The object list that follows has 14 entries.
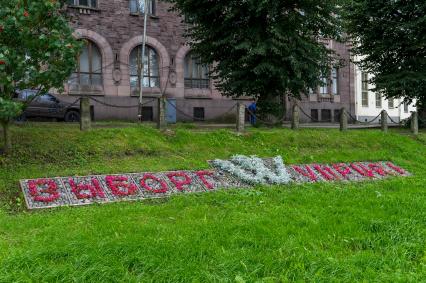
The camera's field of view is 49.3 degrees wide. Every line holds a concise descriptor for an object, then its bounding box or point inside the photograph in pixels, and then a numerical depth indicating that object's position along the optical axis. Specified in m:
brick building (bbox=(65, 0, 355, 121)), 24.89
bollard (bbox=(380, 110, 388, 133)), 17.62
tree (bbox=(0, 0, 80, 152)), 8.36
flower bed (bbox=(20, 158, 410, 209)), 7.75
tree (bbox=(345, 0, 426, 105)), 19.36
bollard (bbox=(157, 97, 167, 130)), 12.44
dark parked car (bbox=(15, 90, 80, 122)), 20.16
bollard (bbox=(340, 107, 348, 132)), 15.99
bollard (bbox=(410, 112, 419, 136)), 17.88
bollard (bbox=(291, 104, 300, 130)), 15.10
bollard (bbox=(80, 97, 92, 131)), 11.30
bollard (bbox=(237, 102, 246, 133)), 13.45
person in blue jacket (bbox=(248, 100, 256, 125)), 15.76
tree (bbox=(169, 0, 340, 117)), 14.88
